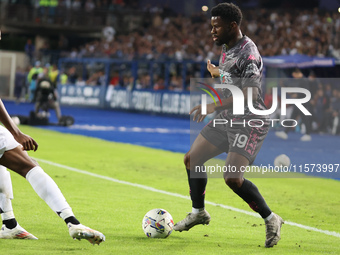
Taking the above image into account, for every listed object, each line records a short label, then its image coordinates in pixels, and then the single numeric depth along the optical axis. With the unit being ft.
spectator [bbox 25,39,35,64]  282.56
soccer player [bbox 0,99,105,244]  35.94
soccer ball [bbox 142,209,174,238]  43.06
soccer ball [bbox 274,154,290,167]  88.31
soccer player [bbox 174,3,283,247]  39.70
